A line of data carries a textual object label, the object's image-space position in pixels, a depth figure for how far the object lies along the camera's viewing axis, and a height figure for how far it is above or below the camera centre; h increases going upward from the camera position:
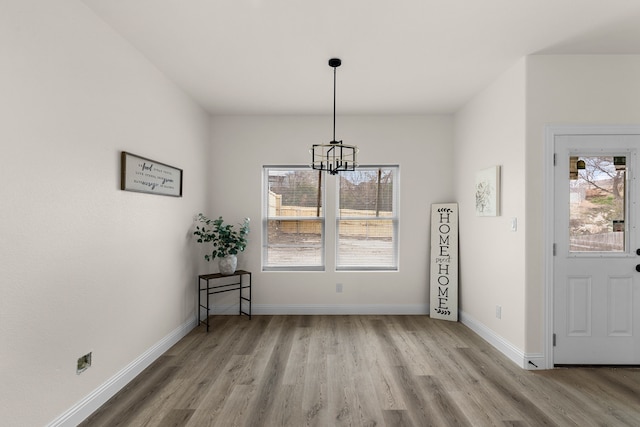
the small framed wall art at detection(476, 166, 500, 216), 3.44 +0.30
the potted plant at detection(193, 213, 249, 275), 4.16 -0.32
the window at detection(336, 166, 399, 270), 4.73 -0.03
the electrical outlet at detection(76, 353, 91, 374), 2.20 -1.01
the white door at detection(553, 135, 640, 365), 2.97 -0.27
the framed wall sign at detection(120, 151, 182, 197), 2.67 +0.36
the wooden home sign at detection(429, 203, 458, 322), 4.41 -0.59
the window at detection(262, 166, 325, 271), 4.73 -0.03
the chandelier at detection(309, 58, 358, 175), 2.75 +0.62
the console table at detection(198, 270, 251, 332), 4.27 -0.94
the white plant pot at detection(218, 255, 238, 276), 4.16 -0.61
